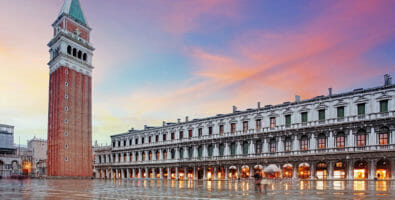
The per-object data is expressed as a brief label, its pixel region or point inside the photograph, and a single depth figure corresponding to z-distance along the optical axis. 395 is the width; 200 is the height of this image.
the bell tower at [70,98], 72.00
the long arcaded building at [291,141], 43.47
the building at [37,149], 120.44
